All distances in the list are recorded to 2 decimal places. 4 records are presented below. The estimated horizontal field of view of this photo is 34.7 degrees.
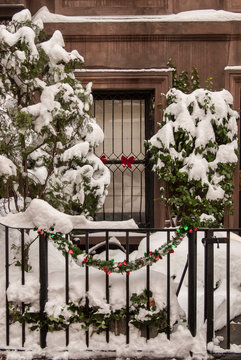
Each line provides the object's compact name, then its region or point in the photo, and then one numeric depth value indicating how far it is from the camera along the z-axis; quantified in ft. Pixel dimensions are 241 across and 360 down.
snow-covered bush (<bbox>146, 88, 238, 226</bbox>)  20.01
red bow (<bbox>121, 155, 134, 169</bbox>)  22.25
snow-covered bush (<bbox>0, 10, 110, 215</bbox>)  12.50
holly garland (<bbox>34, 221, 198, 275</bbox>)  10.91
